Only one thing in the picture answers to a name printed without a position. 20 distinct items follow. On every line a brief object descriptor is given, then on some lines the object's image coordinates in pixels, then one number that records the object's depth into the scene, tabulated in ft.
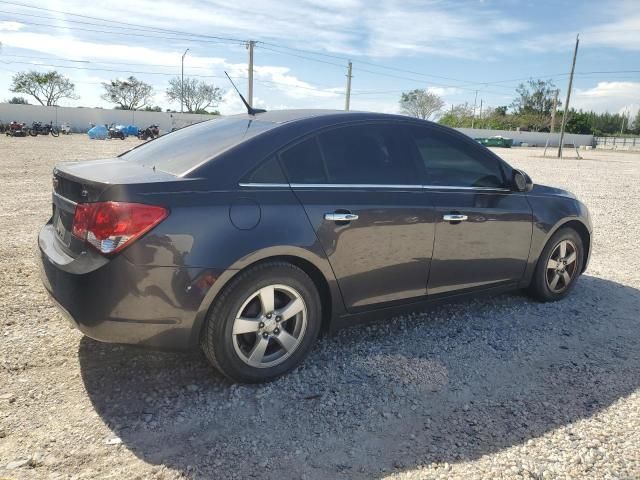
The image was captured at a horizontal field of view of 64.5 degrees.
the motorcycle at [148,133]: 152.12
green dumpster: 199.65
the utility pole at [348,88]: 183.83
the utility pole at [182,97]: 236.59
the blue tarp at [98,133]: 147.33
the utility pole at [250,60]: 157.17
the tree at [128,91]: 263.49
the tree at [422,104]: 302.25
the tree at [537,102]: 308.19
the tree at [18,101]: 236.22
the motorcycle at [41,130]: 140.67
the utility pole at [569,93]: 117.74
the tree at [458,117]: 313.26
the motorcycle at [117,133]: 150.71
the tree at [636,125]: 366.22
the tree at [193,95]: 271.90
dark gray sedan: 8.82
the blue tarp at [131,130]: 169.11
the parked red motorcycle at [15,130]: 130.62
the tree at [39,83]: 245.04
